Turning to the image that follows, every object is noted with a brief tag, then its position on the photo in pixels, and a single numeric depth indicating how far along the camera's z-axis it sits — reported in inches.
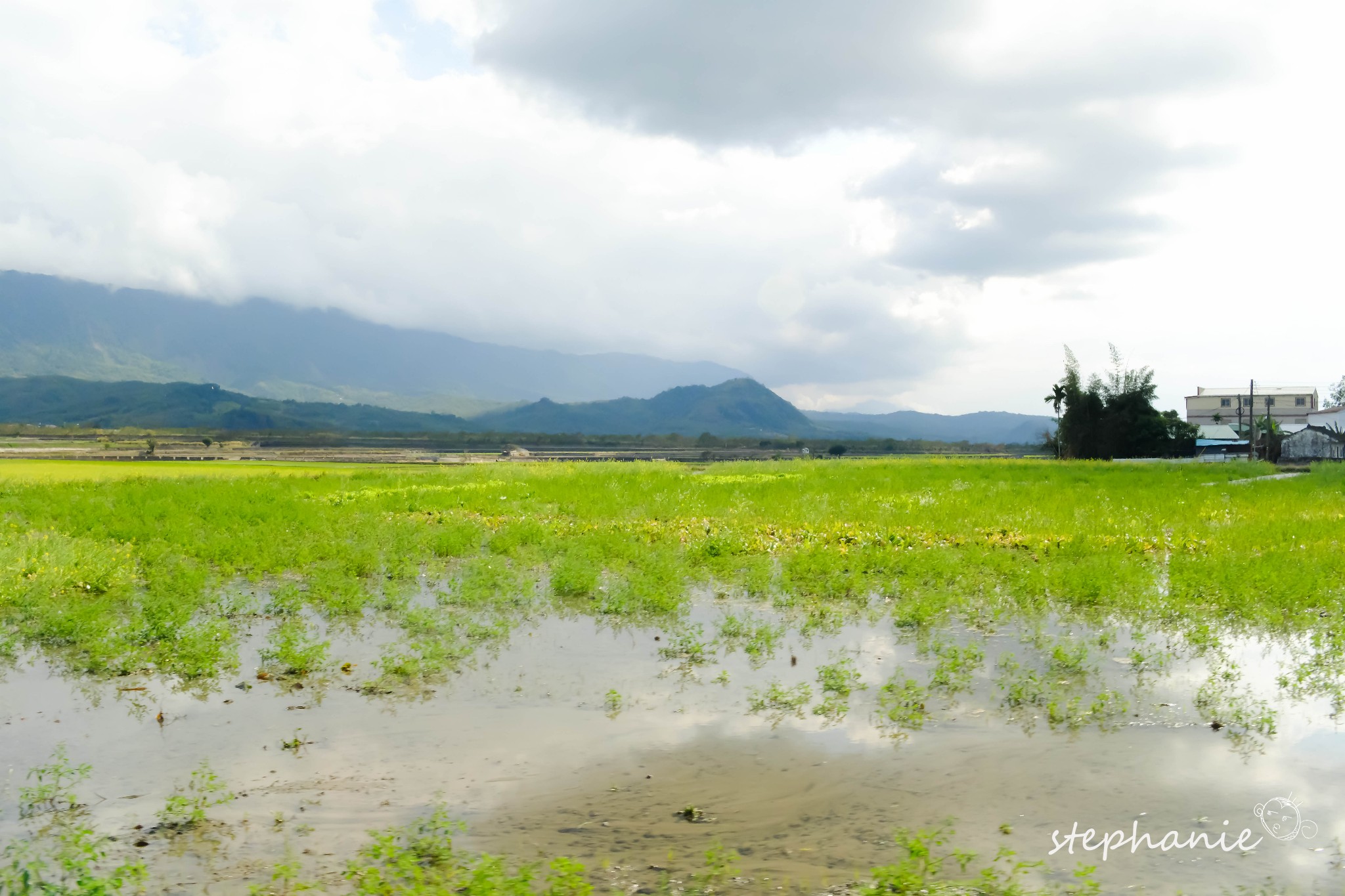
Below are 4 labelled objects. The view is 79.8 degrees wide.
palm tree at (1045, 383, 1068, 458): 3240.7
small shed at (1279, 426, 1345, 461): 3041.3
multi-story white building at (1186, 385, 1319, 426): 4936.0
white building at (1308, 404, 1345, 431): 3823.8
